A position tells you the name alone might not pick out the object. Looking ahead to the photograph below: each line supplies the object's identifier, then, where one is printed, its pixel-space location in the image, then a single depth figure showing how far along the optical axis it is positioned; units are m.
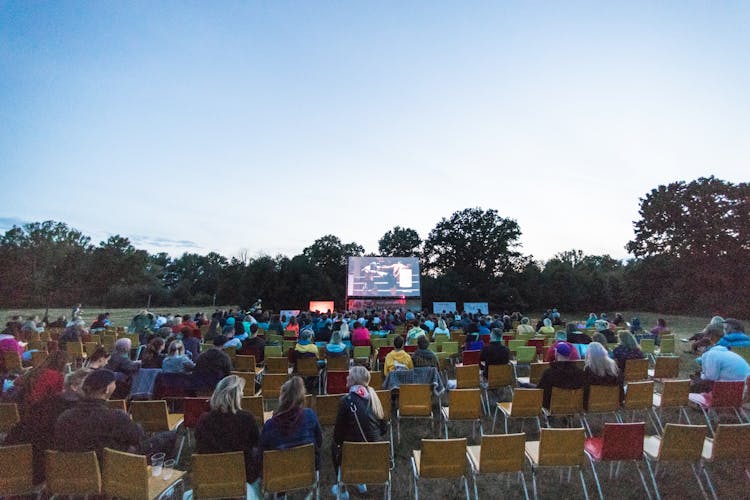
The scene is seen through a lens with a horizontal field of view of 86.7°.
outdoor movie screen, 25.33
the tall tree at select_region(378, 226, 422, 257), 50.34
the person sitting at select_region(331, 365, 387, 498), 3.57
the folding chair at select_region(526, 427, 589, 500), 3.28
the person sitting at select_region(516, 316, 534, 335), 9.91
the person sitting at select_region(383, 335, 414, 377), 5.56
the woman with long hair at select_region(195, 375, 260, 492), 3.04
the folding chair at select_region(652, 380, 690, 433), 4.60
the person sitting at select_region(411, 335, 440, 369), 5.72
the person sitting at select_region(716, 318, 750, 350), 6.46
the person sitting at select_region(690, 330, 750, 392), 5.03
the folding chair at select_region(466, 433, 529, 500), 3.15
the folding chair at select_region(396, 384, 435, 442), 4.69
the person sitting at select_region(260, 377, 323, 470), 3.17
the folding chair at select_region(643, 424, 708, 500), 3.27
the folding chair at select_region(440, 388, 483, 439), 4.46
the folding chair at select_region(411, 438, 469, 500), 3.11
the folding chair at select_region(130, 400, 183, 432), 4.08
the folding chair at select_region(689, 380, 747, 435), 4.61
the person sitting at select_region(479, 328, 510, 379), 6.34
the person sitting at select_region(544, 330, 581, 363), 5.40
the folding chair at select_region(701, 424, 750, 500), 3.28
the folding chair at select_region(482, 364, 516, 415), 5.96
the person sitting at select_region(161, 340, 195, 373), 5.32
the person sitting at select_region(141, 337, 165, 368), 5.70
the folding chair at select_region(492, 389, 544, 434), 4.40
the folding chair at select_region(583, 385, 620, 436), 4.47
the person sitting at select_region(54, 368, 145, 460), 2.85
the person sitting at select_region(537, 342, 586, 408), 4.48
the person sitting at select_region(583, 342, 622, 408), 4.57
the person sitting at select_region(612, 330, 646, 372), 6.04
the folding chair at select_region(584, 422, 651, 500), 3.37
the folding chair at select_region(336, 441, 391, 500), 3.08
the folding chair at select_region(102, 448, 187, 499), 2.68
